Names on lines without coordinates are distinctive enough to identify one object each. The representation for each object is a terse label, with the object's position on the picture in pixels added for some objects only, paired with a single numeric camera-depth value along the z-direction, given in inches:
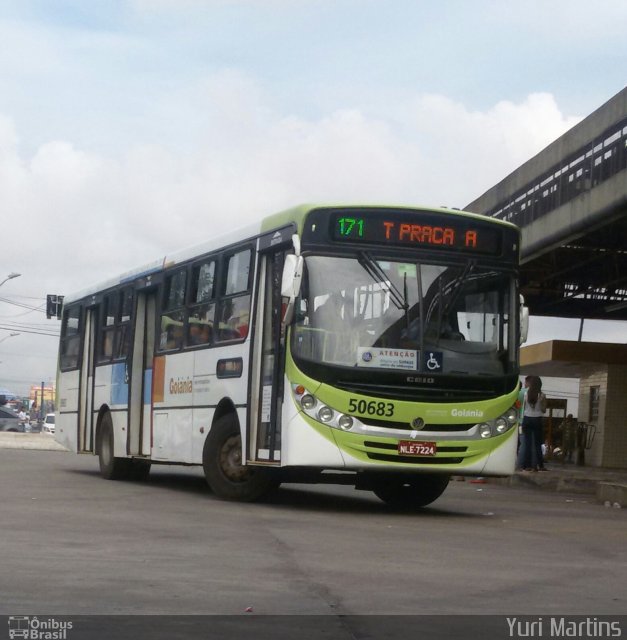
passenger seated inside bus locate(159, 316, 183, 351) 686.5
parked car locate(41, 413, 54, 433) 3153.5
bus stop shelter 1298.0
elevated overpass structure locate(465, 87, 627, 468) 909.2
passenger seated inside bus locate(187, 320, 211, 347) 649.0
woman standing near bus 956.0
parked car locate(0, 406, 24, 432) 2860.5
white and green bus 549.0
